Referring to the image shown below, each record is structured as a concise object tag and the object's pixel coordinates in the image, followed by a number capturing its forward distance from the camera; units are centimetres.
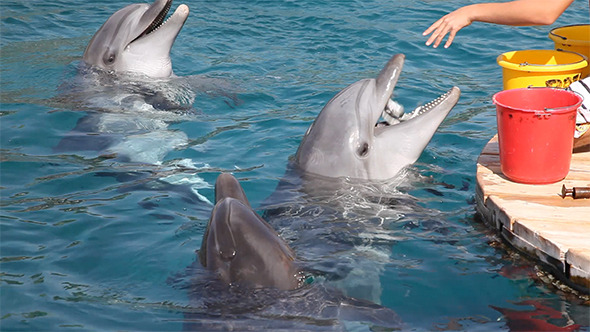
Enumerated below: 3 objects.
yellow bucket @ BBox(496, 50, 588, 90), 616
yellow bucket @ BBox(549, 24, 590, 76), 676
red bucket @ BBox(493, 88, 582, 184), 527
